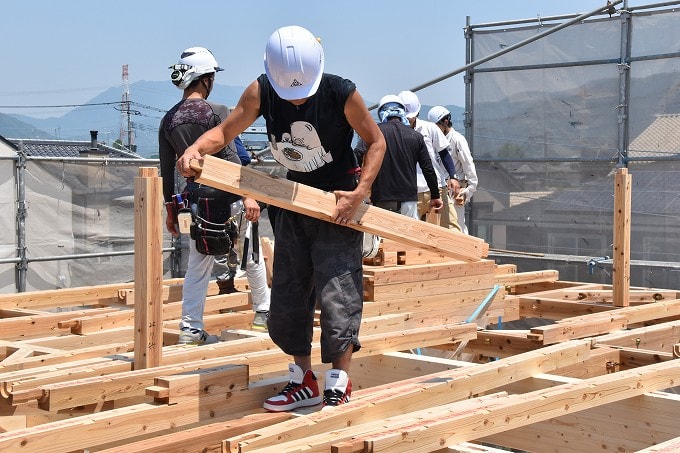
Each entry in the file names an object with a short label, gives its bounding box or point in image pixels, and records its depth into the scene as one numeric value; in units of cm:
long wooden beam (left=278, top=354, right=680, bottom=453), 333
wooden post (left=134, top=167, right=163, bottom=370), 444
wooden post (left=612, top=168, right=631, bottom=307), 684
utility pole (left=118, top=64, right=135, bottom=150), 3616
